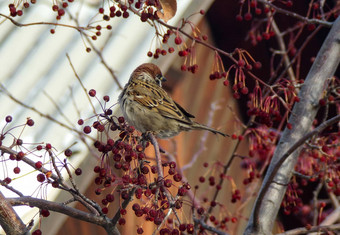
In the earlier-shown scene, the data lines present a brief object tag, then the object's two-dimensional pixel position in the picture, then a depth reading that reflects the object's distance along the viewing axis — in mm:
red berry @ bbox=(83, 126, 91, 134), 5822
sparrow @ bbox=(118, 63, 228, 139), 8719
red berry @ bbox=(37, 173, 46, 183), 5455
